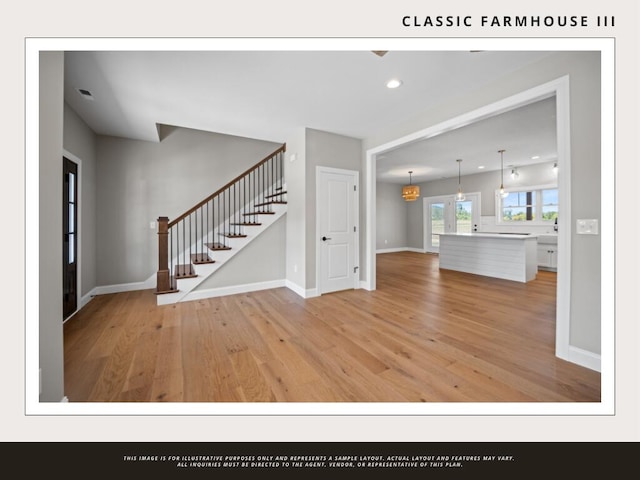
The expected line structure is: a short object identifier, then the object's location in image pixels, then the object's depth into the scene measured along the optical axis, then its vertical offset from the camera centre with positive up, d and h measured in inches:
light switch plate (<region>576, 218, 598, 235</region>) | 68.0 +3.9
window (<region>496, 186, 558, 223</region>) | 241.6 +35.3
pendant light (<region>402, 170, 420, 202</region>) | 249.3 +48.1
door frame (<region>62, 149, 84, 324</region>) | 128.4 -1.1
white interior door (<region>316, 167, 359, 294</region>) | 148.9 +6.8
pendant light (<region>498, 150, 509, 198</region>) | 206.3 +72.3
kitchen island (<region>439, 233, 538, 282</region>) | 179.8 -12.1
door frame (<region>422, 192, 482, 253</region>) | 294.2 +35.6
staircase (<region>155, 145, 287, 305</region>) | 134.0 +6.8
